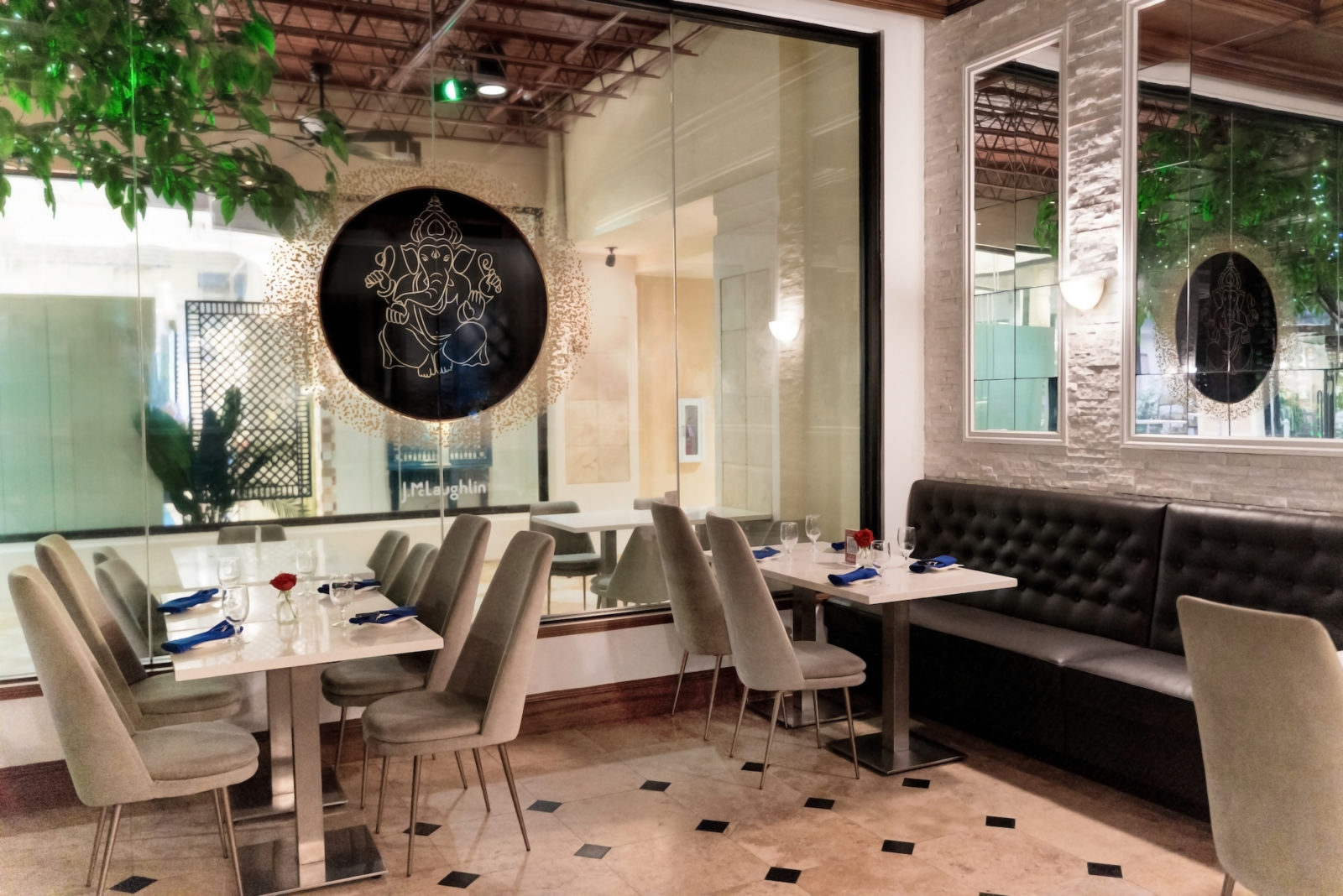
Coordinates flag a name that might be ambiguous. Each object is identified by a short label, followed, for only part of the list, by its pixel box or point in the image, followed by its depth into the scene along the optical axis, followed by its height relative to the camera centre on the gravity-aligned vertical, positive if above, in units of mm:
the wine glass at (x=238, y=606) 3033 -542
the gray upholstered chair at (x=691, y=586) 4207 -697
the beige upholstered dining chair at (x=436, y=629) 3709 -770
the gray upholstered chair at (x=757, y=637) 3797 -820
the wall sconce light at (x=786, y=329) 5125 +434
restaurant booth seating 3523 -870
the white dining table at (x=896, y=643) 3908 -903
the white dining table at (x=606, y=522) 4652 -474
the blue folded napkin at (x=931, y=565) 4133 -602
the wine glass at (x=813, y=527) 4492 -486
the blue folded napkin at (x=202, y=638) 2912 -630
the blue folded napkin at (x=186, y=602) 3605 -641
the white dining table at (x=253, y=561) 4047 -557
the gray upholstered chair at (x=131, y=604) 3832 -685
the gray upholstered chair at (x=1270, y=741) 2033 -676
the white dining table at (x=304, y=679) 2854 -792
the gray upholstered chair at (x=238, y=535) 4094 -452
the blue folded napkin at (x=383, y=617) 3221 -617
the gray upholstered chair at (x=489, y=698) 3160 -911
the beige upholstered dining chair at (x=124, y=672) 3320 -860
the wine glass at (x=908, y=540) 4191 -511
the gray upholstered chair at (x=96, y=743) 2668 -851
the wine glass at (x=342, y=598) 3197 -555
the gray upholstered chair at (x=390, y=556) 4281 -566
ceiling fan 4172 +1179
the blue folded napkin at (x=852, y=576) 3855 -608
